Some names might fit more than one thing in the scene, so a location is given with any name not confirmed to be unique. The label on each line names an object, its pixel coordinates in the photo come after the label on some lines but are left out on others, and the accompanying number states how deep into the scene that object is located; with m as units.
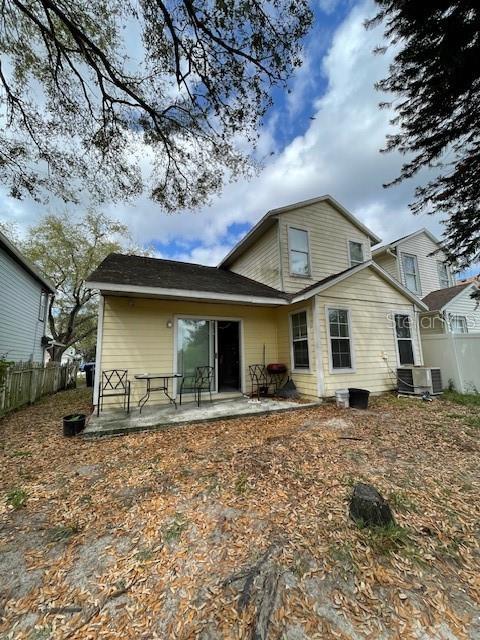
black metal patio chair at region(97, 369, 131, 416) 6.21
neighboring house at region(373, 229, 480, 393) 8.12
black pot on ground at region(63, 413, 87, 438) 4.66
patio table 6.32
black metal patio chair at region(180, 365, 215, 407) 7.23
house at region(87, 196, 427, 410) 6.64
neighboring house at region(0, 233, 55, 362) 9.39
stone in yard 2.34
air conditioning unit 7.52
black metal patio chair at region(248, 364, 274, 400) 7.96
